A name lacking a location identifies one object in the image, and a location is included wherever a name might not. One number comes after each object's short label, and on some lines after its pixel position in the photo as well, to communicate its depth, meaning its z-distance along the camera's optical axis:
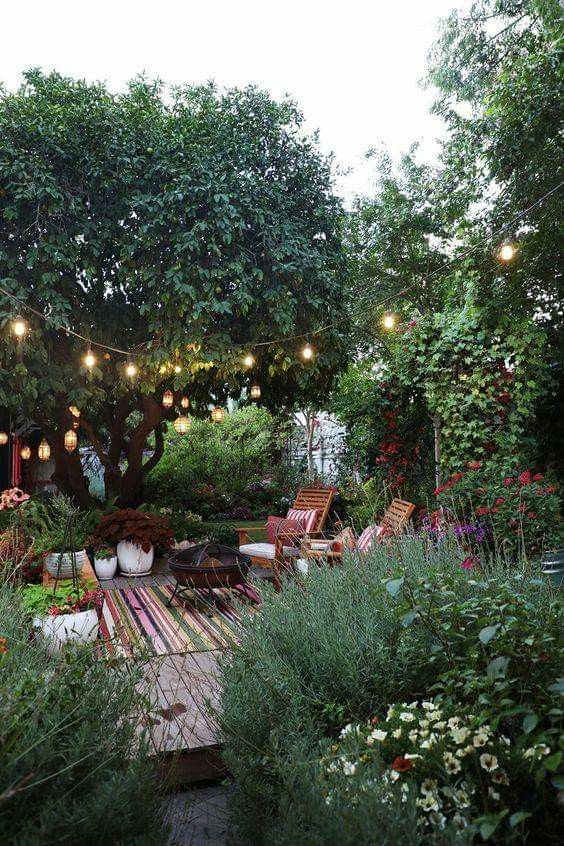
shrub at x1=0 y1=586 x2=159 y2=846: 1.23
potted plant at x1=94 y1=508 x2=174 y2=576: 6.98
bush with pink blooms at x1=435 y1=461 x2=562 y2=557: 4.61
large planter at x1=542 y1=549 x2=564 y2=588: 3.04
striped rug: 4.41
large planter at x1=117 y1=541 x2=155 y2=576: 6.97
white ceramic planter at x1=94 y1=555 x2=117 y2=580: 6.81
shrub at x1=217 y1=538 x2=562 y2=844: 1.31
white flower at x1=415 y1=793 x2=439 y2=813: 1.24
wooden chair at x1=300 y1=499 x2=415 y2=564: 5.12
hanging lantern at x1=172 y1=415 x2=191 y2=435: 8.17
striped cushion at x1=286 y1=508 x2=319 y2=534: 7.22
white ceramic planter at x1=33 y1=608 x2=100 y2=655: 3.64
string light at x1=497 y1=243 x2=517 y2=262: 4.84
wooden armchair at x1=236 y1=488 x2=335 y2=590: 6.09
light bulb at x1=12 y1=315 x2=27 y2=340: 5.05
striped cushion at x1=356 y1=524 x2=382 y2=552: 4.61
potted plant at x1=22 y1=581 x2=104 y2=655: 3.67
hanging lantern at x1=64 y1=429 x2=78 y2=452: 8.41
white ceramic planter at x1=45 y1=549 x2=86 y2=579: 4.46
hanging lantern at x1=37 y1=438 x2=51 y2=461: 9.27
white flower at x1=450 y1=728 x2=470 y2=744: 1.39
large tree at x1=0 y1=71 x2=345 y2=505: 5.53
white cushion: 6.55
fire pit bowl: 5.01
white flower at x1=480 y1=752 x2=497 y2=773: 1.31
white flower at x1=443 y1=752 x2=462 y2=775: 1.33
